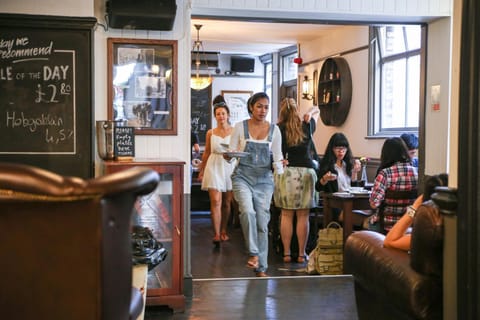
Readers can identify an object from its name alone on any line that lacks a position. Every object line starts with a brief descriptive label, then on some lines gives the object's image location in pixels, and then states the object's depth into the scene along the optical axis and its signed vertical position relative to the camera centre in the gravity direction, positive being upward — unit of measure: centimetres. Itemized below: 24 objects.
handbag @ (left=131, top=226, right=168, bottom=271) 299 -60
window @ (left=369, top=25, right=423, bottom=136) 709 +63
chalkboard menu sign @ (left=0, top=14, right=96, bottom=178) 381 +24
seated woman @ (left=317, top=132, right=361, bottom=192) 586 -36
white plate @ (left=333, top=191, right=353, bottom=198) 546 -58
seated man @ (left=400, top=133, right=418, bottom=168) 546 -11
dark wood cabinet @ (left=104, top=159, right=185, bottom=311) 378 -60
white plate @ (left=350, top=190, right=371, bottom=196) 549 -56
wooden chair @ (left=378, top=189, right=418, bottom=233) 486 -54
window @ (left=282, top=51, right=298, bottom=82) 1085 +115
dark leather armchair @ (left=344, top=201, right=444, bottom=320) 236 -60
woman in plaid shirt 487 -39
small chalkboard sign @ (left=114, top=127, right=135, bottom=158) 385 -7
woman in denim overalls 479 -37
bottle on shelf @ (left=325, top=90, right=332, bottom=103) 870 +50
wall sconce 962 +65
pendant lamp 1041 +92
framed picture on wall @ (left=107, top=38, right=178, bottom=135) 411 +31
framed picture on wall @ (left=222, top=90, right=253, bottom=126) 1264 +58
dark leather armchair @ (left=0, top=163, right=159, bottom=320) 130 -25
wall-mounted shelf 830 +56
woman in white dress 661 -42
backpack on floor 530 -109
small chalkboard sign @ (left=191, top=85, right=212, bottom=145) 1245 +40
